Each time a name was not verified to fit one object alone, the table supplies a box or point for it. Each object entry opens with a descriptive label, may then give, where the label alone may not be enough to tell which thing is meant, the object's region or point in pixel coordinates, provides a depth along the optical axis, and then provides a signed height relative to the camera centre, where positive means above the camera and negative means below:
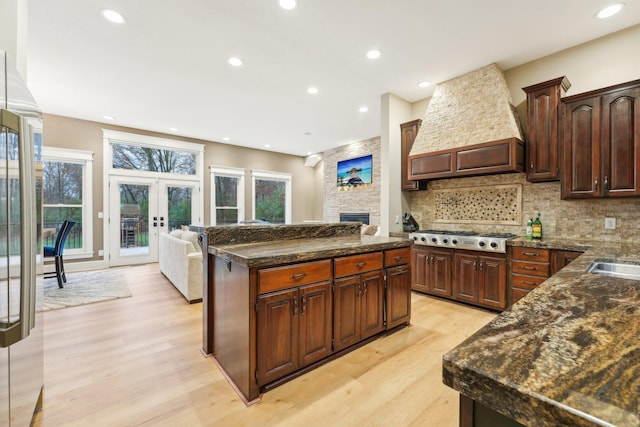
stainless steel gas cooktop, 3.22 -0.36
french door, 6.10 -0.07
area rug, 3.70 -1.20
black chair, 4.23 -0.59
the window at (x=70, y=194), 5.44 +0.33
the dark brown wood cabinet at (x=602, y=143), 2.65 +0.69
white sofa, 3.66 -0.75
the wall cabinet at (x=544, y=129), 3.10 +0.93
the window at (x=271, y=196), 8.34 +0.47
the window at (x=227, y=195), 7.49 +0.45
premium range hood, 3.33 +1.05
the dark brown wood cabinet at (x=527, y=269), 2.97 -0.64
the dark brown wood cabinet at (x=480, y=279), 3.24 -0.83
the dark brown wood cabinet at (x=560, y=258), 2.78 -0.48
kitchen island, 1.80 -0.66
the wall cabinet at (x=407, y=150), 4.36 +0.98
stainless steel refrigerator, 1.10 -0.12
